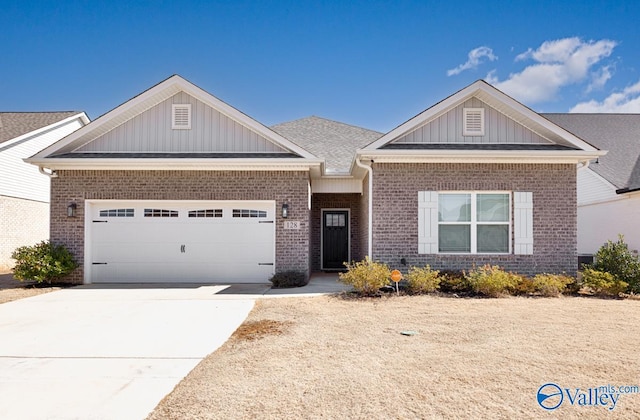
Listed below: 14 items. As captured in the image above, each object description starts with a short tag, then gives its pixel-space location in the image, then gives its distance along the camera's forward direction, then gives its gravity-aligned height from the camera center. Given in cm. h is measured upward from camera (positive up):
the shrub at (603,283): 902 -129
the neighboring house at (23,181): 1669 +184
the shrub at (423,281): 920 -128
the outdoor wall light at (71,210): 1076 +35
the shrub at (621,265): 934 -92
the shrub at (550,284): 902 -132
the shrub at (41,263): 1007 -98
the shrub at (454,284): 941 -137
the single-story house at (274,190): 1028 +88
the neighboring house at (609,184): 1352 +146
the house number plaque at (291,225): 1090 -3
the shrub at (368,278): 879 -116
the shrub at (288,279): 1034 -141
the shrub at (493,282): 892 -126
